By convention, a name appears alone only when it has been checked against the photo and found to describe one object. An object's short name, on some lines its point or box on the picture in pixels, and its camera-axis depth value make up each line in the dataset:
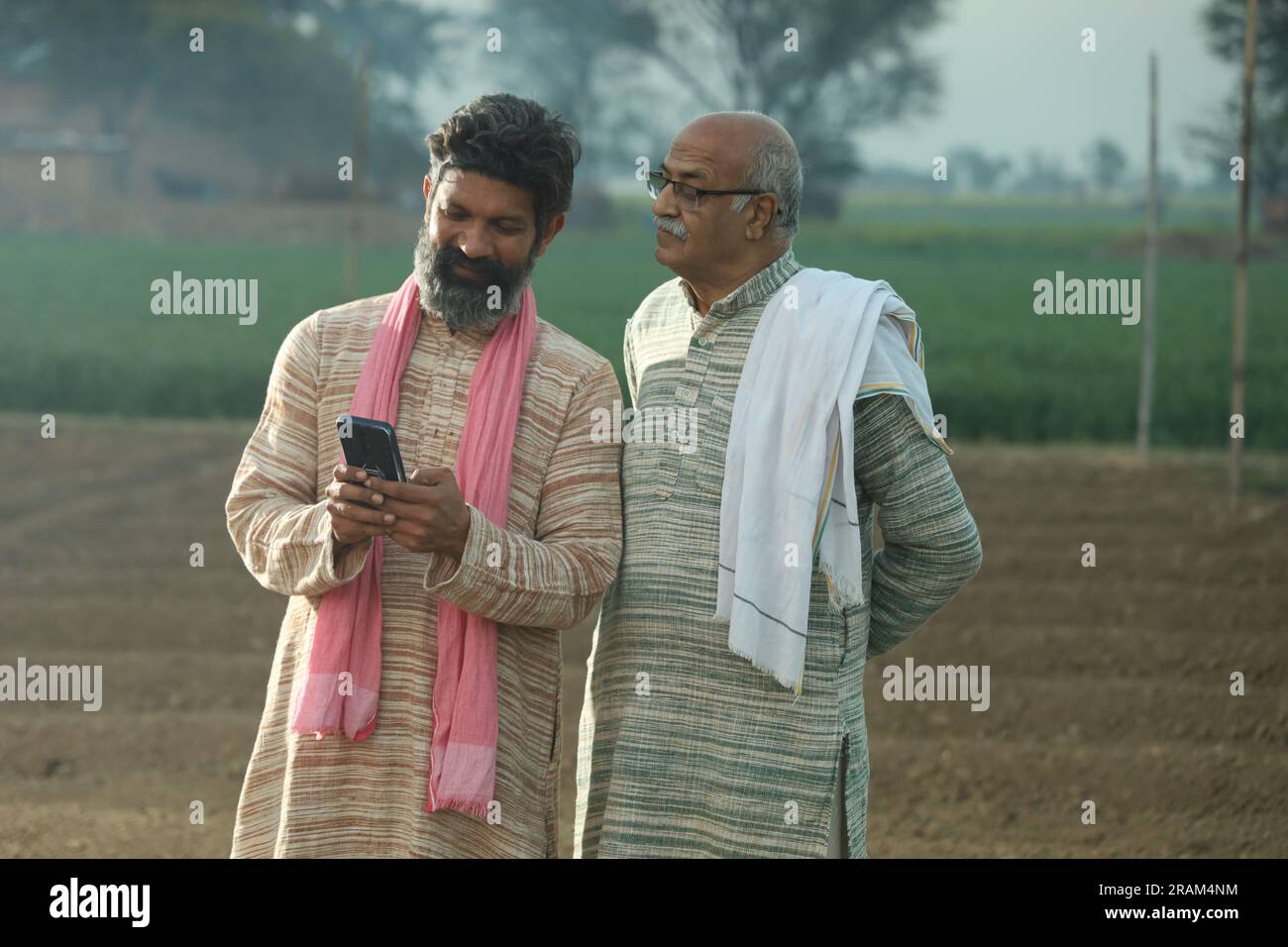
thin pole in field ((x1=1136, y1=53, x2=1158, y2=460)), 10.70
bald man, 2.83
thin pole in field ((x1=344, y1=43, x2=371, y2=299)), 11.67
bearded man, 2.70
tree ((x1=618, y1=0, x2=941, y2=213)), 40.41
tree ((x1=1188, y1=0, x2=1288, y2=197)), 31.27
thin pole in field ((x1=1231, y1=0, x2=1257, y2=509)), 9.30
